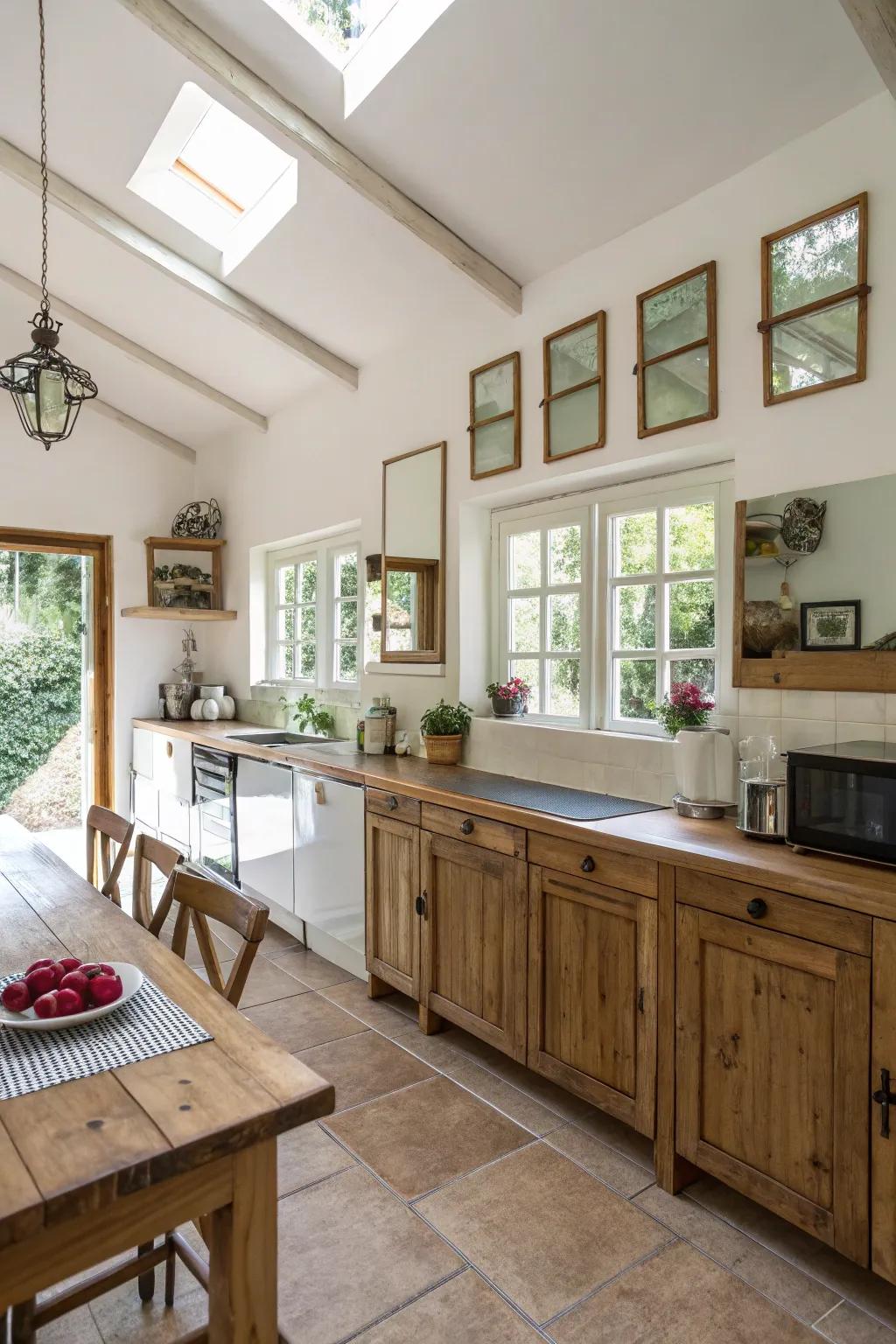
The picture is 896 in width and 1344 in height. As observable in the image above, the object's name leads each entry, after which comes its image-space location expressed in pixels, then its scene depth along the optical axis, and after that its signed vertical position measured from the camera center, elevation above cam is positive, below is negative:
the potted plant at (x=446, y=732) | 3.38 -0.29
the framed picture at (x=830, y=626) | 2.10 +0.09
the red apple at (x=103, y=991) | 1.34 -0.53
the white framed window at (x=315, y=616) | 4.52 +0.27
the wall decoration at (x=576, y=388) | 2.82 +0.95
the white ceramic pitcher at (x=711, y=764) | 2.33 -0.29
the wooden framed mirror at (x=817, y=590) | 2.05 +0.19
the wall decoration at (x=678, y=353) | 2.46 +0.94
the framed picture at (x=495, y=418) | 3.17 +0.95
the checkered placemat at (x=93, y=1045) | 1.17 -0.58
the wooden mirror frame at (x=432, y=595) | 3.52 +0.29
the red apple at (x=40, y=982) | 1.34 -0.52
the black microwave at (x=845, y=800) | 1.73 -0.30
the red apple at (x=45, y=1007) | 1.29 -0.53
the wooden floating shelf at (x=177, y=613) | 5.24 +0.32
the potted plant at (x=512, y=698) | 3.30 -0.14
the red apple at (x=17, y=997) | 1.31 -0.53
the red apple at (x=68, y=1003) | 1.30 -0.53
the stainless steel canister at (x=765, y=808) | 2.00 -0.36
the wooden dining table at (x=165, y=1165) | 0.93 -0.58
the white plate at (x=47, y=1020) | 1.27 -0.55
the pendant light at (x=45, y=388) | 2.28 +0.77
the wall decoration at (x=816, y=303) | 2.09 +0.93
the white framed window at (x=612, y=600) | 2.70 +0.22
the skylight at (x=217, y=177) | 3.19 +2.01
